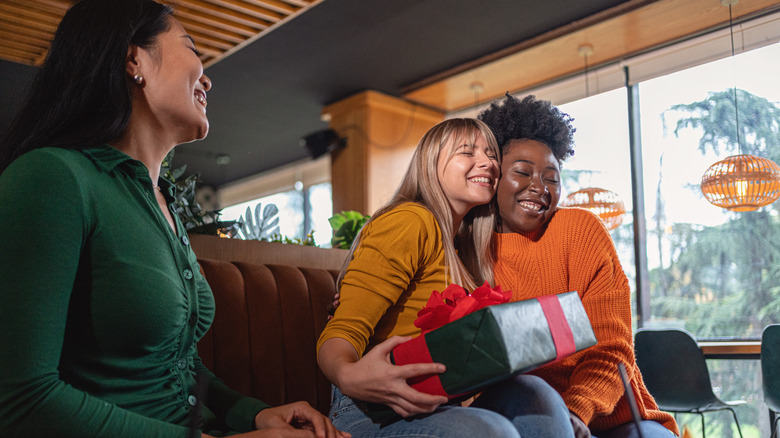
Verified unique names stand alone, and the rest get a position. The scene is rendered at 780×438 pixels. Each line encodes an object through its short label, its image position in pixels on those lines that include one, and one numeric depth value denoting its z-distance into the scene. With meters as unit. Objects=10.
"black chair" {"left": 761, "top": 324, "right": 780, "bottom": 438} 2.95
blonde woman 0.99
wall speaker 6.29
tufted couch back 1.62
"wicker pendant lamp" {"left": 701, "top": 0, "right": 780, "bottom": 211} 3.96
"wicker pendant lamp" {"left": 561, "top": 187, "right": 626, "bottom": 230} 4.72
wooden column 6.10
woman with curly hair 1.42
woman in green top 0.75
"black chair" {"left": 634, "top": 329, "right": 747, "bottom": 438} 3.29
